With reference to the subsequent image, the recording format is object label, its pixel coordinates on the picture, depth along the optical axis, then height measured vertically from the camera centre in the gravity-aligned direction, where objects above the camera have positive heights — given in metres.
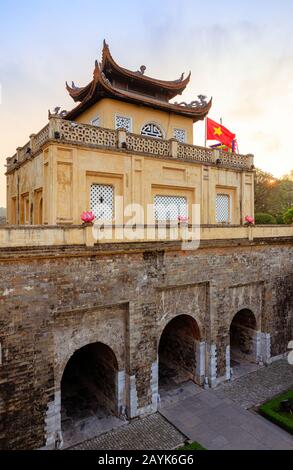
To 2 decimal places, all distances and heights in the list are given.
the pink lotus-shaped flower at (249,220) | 13.36 +0.66
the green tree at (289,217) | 23.24 +1.41
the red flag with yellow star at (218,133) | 14.70 +5.16
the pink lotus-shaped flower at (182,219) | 11.43 +0.62
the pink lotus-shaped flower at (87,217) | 9.17 +0.57
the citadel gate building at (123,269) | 8.33 -1.20
